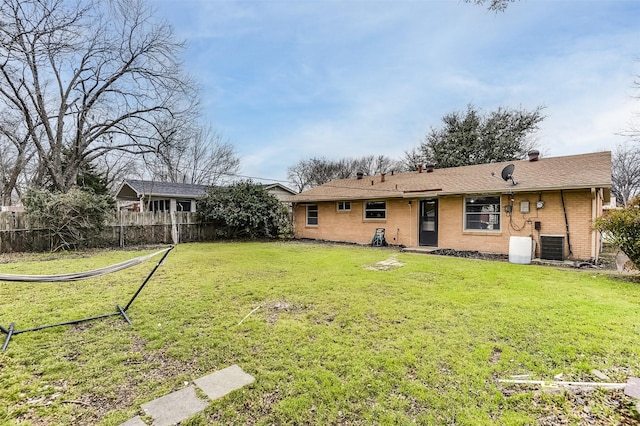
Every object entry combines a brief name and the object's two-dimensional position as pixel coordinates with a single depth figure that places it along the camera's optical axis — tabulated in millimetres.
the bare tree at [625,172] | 23891
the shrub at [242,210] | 14648
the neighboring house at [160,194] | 19055
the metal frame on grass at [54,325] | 3414
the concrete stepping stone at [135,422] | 2107
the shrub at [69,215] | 10242
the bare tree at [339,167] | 32125
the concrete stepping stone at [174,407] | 2167
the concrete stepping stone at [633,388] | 2426
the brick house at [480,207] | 8750
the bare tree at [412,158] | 25734
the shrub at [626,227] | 6406
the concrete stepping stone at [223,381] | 2507
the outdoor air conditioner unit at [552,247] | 8734
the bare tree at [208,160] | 28625
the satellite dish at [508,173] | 9706
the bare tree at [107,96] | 13219
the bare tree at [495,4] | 4211
